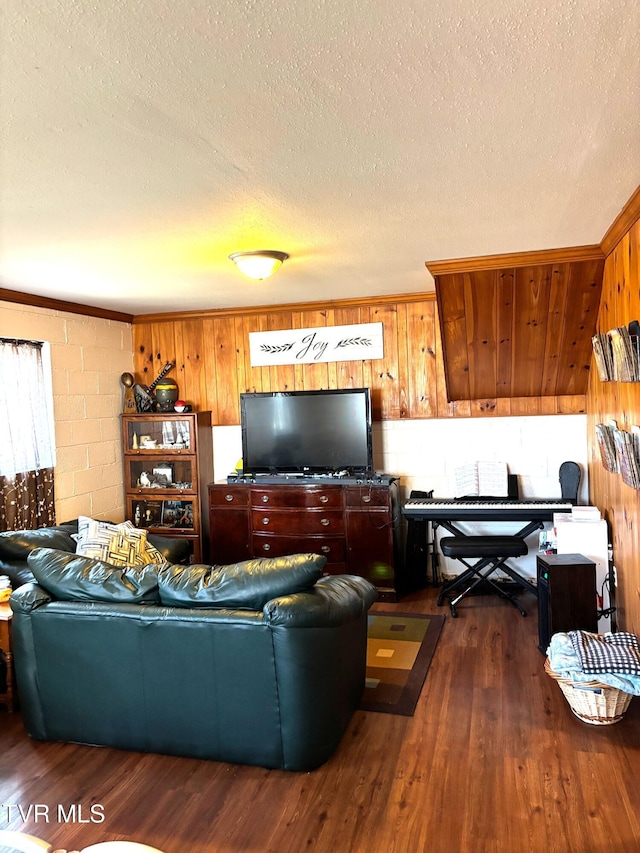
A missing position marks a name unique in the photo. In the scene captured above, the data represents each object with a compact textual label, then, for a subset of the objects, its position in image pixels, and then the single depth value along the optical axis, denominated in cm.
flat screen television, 523
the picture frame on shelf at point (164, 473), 565
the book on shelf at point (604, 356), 337
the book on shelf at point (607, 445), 333
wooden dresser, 497
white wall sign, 541
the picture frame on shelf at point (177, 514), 555
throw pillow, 412
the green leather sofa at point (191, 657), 264
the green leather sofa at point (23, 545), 374
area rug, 332
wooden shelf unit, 552
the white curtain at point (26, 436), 444
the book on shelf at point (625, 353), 280
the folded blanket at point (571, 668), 285
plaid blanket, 288
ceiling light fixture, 349
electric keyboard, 462
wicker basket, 290
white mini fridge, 400
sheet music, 513
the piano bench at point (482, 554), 458
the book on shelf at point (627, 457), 282
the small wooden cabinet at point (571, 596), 361
